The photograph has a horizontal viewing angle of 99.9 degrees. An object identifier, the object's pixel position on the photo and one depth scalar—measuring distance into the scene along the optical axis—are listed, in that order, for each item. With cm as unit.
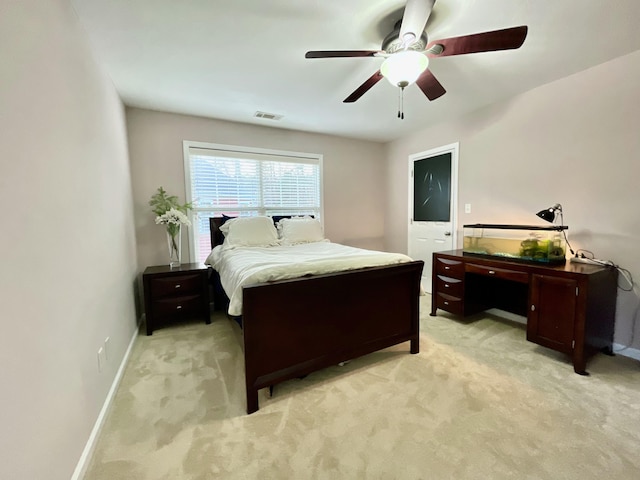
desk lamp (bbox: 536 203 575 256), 233
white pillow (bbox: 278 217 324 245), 338
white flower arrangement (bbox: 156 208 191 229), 290
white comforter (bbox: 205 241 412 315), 170
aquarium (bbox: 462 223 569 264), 242
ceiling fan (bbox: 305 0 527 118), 134
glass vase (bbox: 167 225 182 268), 302
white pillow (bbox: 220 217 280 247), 310
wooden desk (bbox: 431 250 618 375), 195
